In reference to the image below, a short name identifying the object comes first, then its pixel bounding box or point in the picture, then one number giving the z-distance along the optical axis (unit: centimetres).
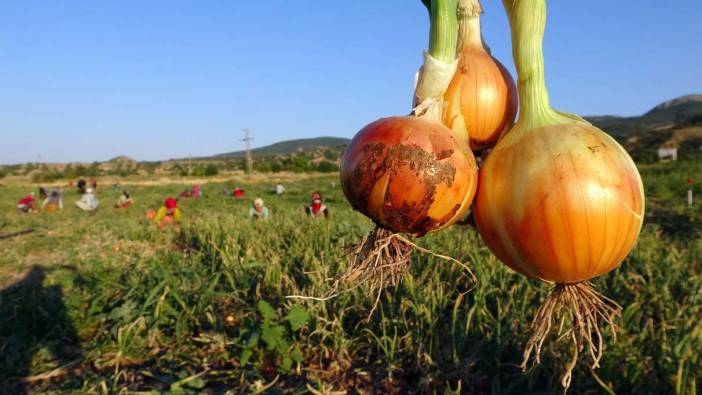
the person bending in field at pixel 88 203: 1577
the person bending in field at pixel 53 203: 1548
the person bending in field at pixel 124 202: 1698
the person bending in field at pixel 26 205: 1547
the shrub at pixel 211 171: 5315
